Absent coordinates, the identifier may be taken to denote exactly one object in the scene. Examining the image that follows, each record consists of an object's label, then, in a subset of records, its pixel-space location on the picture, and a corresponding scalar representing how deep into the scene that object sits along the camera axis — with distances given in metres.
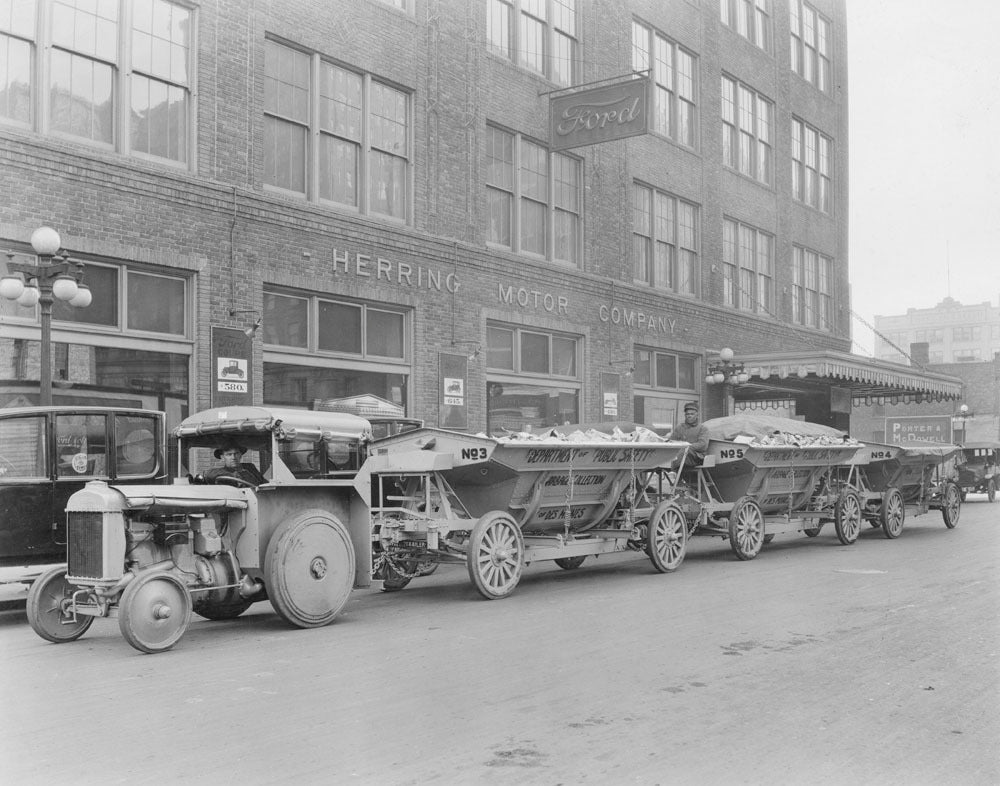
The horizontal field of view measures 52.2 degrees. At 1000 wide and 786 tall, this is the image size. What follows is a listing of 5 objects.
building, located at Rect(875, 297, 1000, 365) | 63.44
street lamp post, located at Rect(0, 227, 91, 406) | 11.13
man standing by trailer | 14.46
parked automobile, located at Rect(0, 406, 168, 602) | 9.45
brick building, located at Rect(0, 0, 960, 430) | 13.67
